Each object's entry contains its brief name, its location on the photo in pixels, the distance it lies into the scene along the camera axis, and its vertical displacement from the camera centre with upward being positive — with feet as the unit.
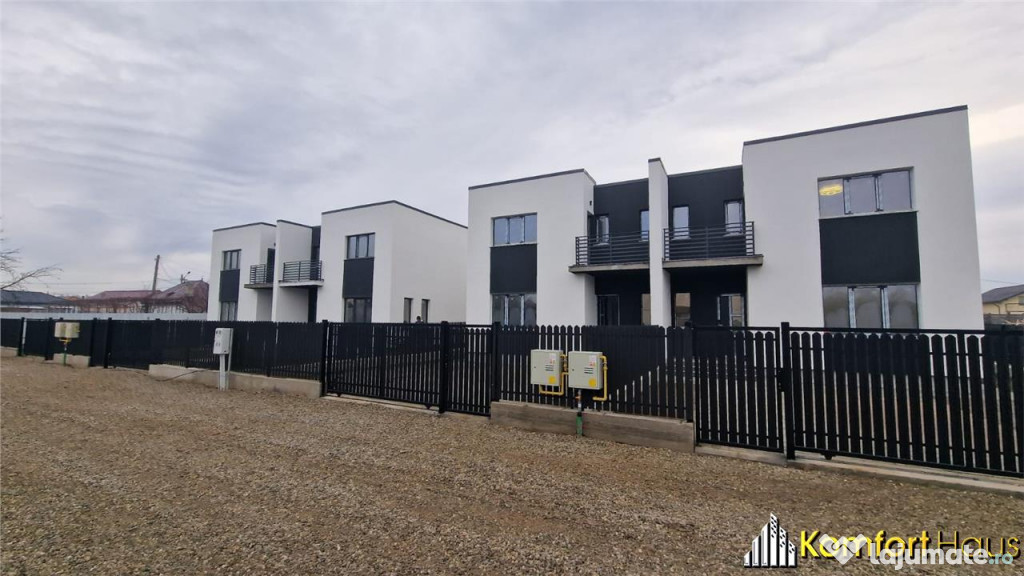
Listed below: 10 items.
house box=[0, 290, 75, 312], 131.44 +6.01
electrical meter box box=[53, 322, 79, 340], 51.90 -1.42
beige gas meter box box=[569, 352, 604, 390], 21.90 -2.54
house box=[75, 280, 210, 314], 140.15 +5.50
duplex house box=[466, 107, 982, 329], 37.19 +9.02
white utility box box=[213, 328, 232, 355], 36.78 -1.88
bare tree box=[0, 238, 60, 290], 76.33 +8.18
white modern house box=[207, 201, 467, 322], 67.00 +9.13
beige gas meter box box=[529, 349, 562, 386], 23.17 -2.54
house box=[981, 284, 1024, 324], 138.74 +8.10
